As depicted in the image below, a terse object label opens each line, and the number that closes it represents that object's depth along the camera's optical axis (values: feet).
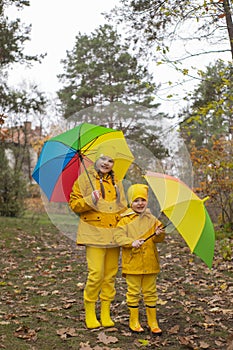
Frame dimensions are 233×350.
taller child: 15.93
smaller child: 15.75
